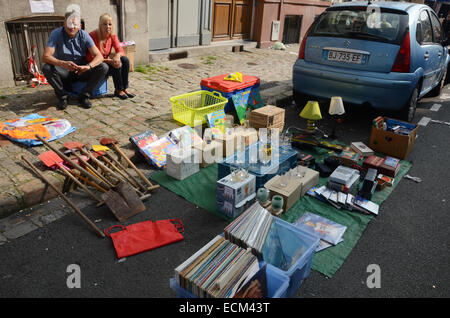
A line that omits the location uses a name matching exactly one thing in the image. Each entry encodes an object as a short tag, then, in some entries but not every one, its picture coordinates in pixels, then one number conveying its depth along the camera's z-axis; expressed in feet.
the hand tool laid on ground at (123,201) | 11.28
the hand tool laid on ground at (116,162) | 12.67
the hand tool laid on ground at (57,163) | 11.80
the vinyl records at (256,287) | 7.14
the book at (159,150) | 14.44
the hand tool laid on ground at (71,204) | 10.39
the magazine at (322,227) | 10.89
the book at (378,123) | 16.88
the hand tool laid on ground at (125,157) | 12.91
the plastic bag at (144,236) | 9.90
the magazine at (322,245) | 10.37
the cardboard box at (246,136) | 15.68
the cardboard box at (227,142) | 15.31
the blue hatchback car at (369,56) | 17.06
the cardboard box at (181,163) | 13.50
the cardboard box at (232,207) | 11.51
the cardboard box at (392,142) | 16.24
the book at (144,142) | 14.46
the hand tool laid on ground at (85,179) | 12.22
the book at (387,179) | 13.92
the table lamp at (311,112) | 16.98
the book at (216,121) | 16.05
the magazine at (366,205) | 12.19
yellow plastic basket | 16.69
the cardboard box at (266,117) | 17.28
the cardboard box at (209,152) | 14.65
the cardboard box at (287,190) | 11.98
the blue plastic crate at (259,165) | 12.86
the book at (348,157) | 15.10
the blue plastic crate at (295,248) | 8.30
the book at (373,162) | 14.83
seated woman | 18.92
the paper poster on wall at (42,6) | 20.15
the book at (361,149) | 16.14
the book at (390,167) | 14.48
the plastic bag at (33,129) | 14.05
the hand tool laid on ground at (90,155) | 12.57
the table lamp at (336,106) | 16.92
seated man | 17.20
